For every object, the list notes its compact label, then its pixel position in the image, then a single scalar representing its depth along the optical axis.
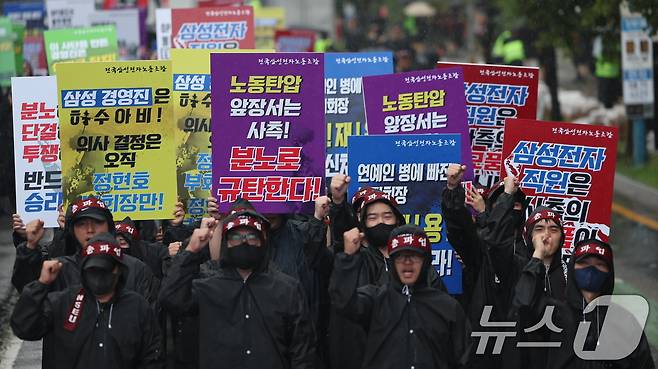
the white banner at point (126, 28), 44.75
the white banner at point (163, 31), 34.75
